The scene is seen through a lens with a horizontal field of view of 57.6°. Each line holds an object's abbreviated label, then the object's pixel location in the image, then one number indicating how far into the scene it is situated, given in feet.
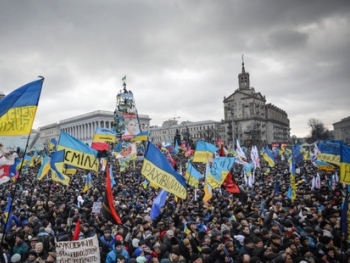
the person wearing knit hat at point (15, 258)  19.71
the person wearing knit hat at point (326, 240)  20.99
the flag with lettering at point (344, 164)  20.40
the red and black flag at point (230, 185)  33.96
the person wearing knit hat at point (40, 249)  20.03
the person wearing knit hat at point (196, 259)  17.04
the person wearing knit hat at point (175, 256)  17.67
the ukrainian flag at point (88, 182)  46.04
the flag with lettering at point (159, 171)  24.28
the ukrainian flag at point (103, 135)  55.16
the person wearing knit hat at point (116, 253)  20.02
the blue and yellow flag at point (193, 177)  39.99
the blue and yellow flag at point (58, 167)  37.24
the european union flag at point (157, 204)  27.07
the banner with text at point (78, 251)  16.10
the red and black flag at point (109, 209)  22.39
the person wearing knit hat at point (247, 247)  18.95
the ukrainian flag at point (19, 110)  17.01
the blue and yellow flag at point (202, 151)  49.26
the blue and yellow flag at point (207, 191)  33.11
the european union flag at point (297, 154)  69.64
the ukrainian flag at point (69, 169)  46.57
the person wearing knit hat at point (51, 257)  18.46
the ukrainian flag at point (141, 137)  77.64
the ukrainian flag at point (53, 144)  88.19
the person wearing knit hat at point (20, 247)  21.54
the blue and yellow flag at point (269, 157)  71.54
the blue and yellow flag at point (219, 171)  33.22
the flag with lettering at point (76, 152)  32.68
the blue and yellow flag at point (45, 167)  48.39
